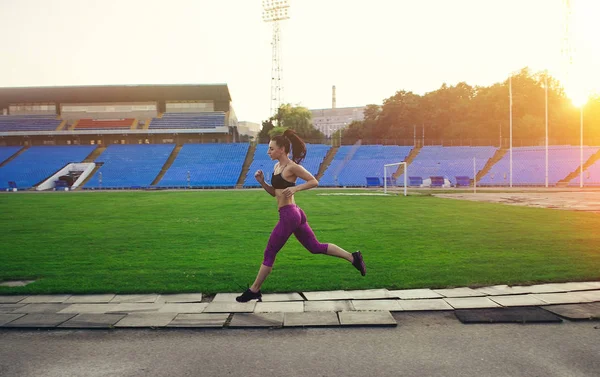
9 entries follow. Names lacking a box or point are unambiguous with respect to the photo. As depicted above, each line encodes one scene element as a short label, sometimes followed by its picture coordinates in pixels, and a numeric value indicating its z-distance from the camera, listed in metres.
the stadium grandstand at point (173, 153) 44.94
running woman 5.02
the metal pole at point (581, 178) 38.50
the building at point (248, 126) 101.31
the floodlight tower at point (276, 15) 60.97
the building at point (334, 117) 149.25
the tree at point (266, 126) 76.23
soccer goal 48.21
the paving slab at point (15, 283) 6.14
